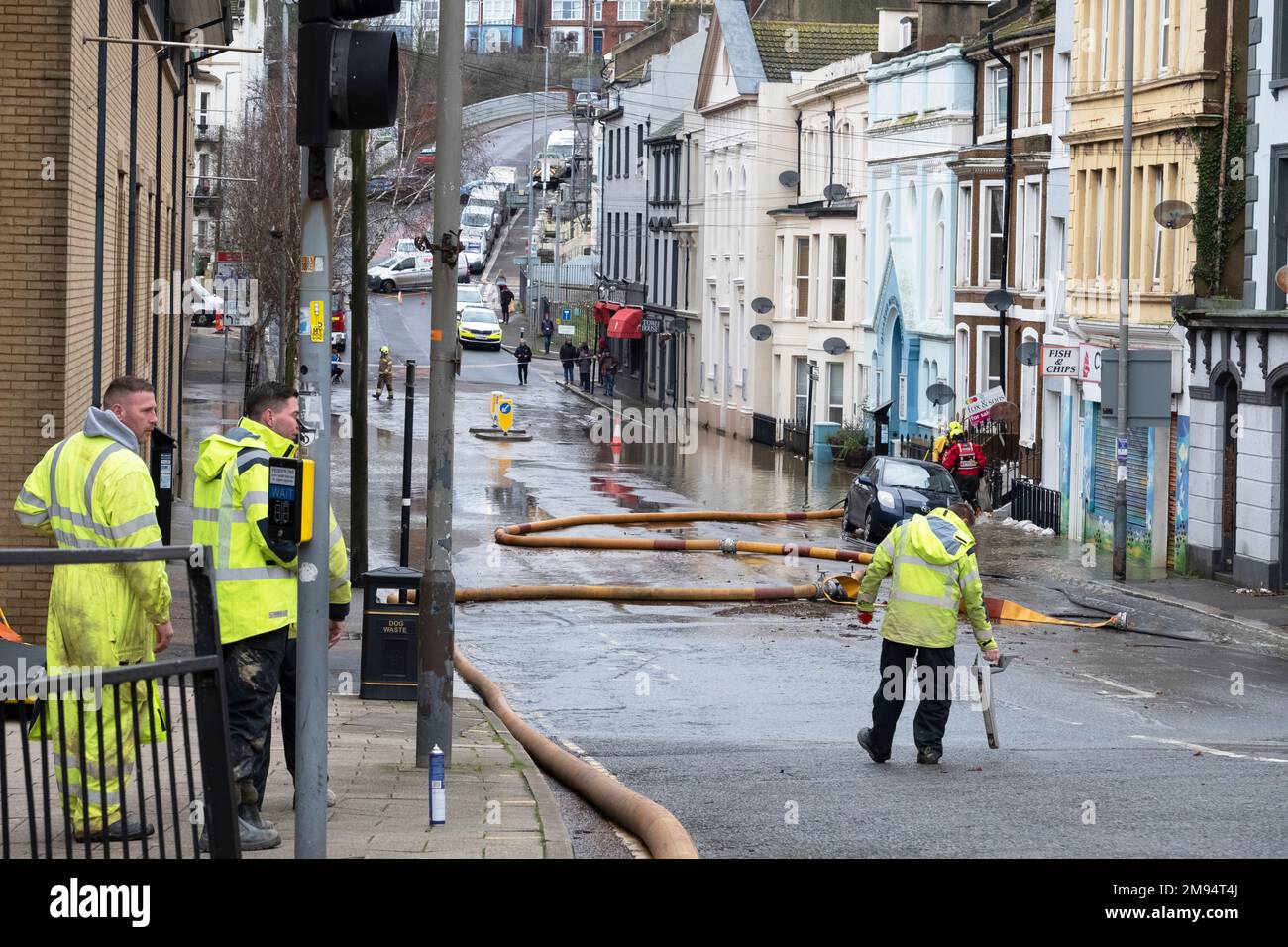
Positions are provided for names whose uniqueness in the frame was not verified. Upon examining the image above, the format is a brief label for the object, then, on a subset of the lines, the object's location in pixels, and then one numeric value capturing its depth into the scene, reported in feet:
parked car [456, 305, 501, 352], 248.11
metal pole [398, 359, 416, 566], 75.31
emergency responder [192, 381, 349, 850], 27.48
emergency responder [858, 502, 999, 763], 39.60
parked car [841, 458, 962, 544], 100.99
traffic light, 22.63
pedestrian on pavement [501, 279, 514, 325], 283.18
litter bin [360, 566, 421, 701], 48.70
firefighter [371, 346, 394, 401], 190.70
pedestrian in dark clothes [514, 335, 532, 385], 216.13
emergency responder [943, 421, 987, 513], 119.34
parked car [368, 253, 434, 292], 280.72
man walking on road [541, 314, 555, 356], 276.21
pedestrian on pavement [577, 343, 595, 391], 227.61
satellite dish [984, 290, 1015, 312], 128.47
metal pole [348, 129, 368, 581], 72.23
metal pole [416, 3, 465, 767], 36.94
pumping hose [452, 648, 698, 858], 28.99
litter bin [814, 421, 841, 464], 163.53
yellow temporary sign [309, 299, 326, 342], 23.38
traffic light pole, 23.24
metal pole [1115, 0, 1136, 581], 92.43
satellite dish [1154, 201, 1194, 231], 96.32
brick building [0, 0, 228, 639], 44.21
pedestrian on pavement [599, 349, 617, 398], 221.05
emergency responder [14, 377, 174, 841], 25.72
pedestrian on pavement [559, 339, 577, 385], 232.32
